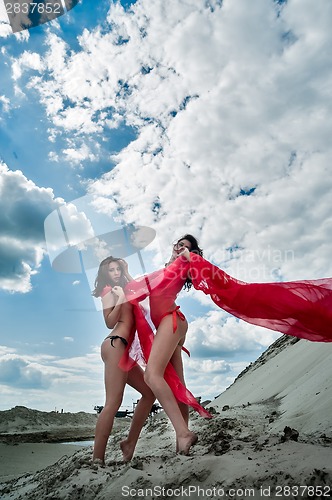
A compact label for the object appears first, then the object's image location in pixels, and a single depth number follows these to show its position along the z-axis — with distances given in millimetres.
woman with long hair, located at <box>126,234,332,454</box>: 3141
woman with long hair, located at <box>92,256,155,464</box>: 3326
